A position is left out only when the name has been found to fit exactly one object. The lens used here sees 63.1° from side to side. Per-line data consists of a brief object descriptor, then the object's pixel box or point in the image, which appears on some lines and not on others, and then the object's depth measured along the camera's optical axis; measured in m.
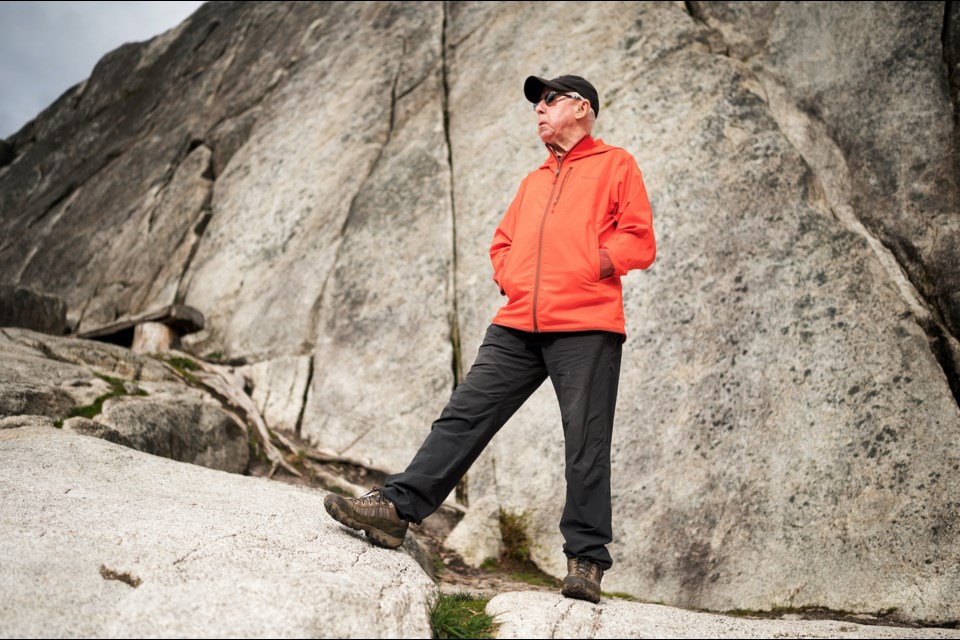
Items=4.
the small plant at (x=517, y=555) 6.09
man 4.24
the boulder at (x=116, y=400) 6.36
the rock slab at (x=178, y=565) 3.09
